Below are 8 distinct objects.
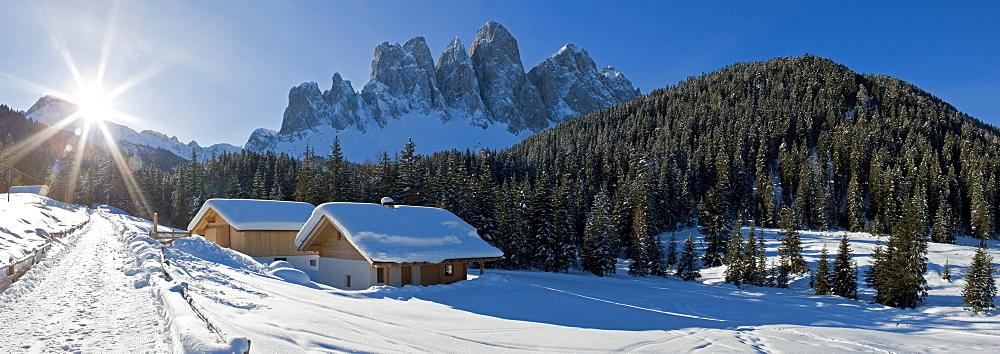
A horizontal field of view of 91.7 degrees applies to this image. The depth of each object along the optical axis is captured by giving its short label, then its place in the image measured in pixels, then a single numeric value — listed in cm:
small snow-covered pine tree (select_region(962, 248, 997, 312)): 3162
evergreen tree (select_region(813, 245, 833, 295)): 3814
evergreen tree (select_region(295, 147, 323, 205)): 4856
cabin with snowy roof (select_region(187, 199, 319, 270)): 3052
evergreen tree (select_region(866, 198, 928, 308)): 3425
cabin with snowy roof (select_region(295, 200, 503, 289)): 2044
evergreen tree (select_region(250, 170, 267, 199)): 5981
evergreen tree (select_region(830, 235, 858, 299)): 3769
